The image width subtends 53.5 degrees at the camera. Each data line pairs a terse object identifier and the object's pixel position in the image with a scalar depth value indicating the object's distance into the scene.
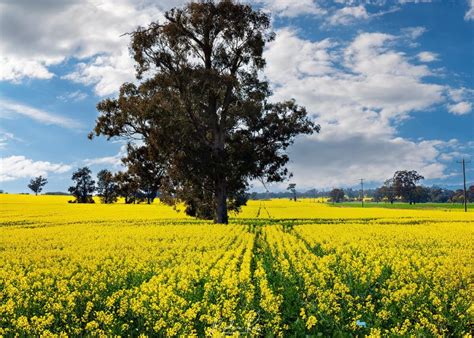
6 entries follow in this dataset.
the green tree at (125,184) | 55.19
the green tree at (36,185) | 176.50
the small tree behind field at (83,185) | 137.88
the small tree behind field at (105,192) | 133.88
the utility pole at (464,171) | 84.21
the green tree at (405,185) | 175.12
